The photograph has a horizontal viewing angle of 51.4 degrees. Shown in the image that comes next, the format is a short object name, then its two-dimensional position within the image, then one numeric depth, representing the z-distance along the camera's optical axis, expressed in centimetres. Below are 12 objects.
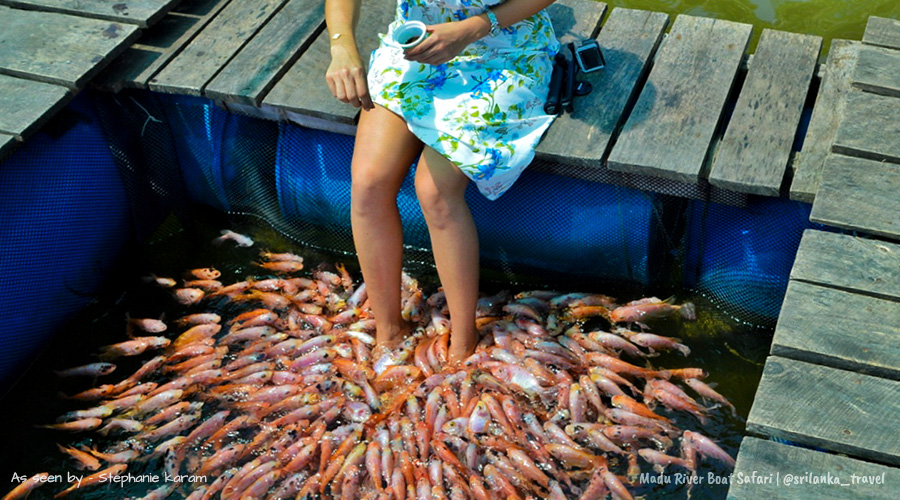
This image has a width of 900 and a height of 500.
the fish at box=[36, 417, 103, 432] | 377
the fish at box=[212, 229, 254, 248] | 458
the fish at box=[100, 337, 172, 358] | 409
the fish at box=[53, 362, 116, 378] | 400
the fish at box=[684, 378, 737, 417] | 371
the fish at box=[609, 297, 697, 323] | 402
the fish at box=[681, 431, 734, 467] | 346
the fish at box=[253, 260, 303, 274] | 443
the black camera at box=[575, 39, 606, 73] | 391
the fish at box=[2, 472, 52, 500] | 354
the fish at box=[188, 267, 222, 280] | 441
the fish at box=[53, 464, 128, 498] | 358
